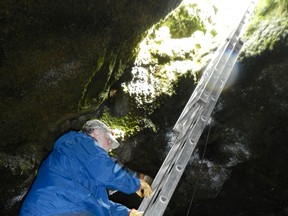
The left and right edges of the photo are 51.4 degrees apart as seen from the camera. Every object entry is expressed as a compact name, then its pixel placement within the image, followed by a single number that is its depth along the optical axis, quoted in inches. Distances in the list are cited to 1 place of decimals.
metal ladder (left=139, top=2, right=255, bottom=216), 152.4
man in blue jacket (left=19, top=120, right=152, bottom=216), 134.6
